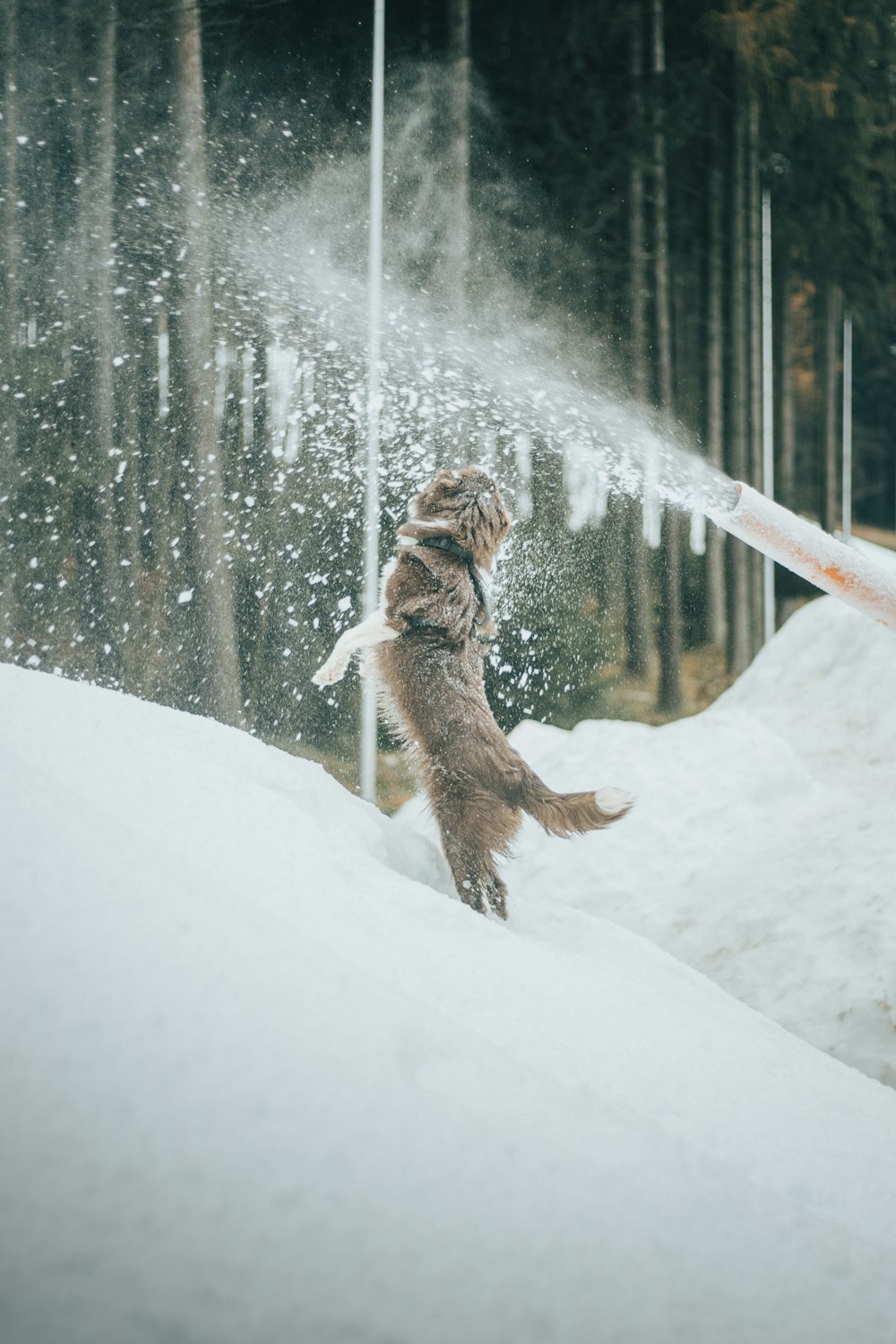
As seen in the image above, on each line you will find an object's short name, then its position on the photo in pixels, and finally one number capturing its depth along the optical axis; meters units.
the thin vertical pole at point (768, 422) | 13.12
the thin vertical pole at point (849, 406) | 17.33
